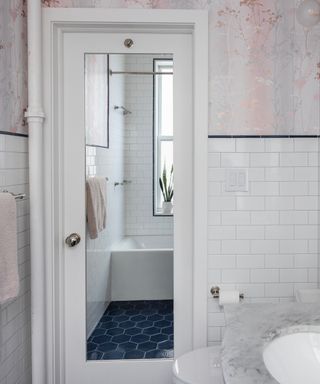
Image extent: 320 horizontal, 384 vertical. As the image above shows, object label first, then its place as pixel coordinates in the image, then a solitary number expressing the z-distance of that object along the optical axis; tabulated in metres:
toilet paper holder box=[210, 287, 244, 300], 1.82
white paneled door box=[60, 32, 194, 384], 1.86
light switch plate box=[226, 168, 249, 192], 1.81
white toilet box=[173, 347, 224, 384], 1.44
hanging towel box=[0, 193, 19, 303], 1.37
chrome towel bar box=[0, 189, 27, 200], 1.48
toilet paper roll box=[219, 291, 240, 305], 1.77
